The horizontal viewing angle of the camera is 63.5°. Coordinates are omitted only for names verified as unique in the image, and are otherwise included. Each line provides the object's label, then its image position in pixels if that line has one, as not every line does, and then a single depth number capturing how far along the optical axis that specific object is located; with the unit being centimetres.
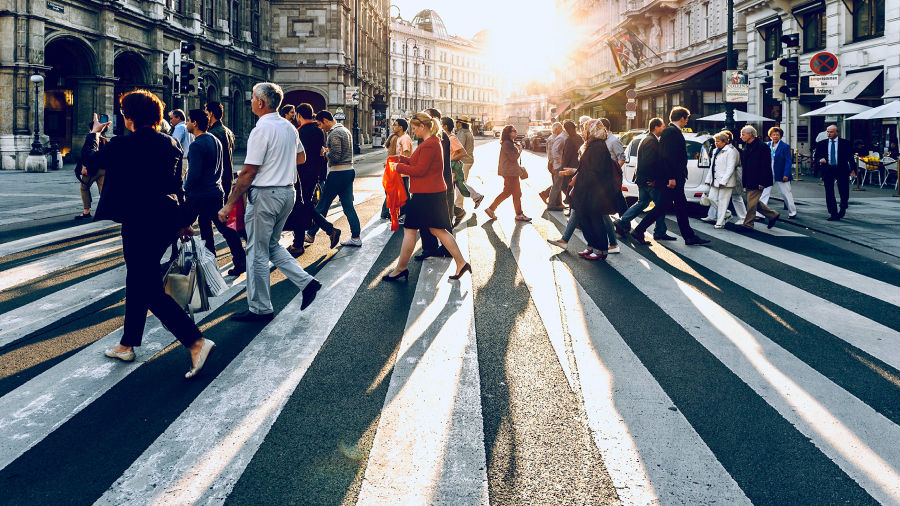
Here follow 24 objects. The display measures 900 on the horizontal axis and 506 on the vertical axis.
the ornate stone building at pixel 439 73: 10619
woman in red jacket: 730
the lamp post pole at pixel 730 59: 1921
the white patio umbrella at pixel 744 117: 2435
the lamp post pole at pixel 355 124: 4747
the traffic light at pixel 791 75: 1488
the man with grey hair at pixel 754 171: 1133
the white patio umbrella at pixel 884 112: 1703
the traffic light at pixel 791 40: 1506
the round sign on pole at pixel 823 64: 1500
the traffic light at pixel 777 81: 1542
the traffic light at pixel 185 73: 1892
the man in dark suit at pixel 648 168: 971
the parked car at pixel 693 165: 1359
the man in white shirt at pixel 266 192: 561
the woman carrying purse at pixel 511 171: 1228
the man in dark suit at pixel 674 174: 968
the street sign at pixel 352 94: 4377
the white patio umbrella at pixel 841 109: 1947
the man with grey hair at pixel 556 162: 1384
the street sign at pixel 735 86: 1781
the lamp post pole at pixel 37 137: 2267
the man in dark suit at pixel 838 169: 1255
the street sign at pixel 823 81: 1480
